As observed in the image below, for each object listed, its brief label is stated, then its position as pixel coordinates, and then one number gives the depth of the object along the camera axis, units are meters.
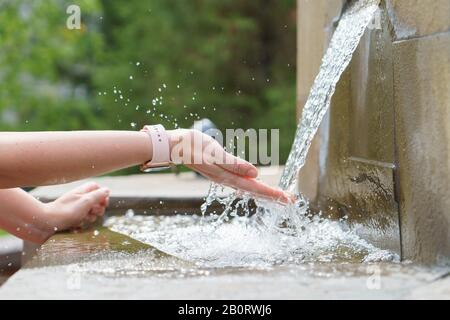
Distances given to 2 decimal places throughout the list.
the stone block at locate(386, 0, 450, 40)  1.89
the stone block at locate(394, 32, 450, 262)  1.88
